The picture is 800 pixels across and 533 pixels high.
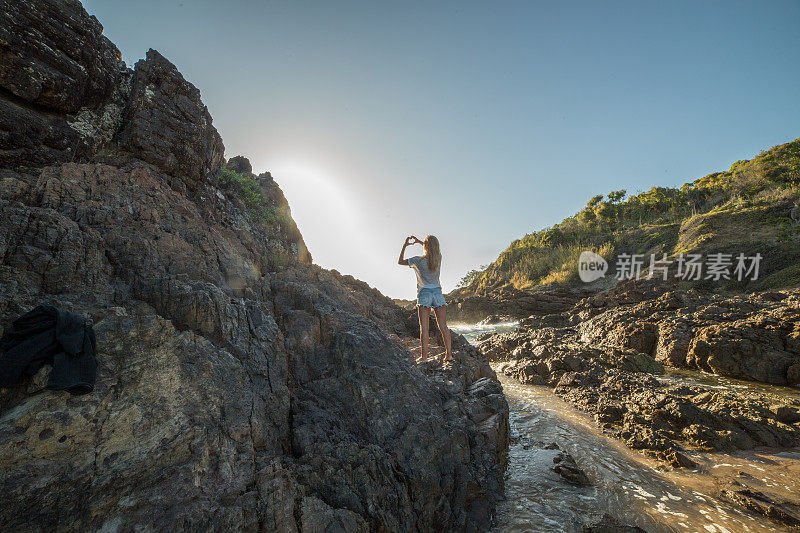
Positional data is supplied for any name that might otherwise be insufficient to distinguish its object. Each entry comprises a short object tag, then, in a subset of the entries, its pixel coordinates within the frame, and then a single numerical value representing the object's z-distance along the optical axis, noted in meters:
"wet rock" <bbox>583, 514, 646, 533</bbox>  2.82
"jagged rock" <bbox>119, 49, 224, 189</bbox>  5.27
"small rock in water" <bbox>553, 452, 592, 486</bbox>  3.68
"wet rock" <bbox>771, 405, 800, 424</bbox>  4.90
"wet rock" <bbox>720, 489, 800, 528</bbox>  3.01
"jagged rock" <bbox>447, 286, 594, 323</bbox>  22.50
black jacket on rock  2.03
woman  6.22
